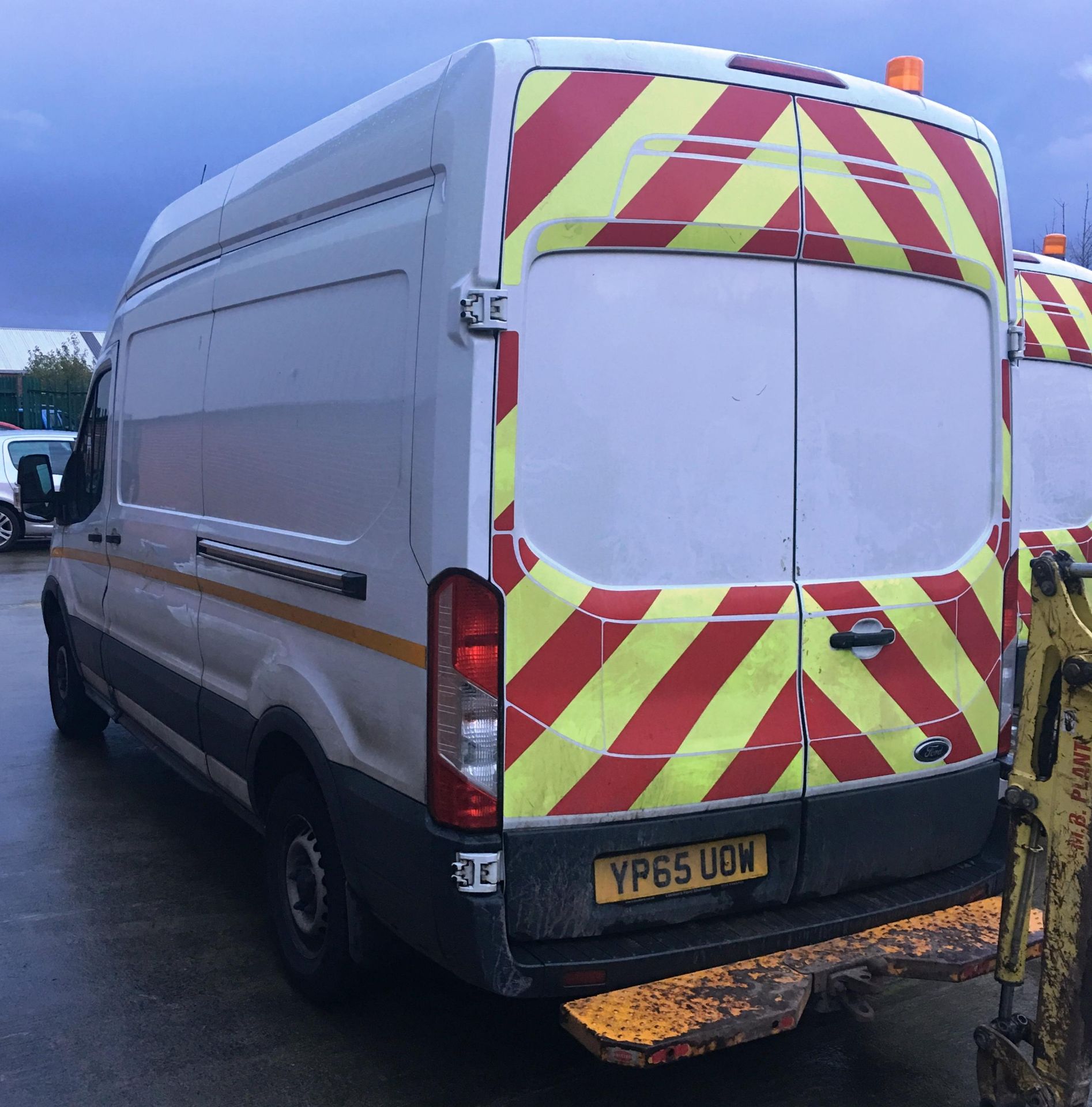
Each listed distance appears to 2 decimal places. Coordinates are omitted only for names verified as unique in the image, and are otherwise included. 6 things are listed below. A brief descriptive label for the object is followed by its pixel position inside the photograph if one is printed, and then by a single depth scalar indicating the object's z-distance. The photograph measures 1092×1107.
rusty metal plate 2.71
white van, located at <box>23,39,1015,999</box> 2.84
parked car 17.05
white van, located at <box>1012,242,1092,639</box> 6.29
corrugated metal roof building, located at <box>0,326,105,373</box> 59.94
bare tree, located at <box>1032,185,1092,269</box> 19.41
